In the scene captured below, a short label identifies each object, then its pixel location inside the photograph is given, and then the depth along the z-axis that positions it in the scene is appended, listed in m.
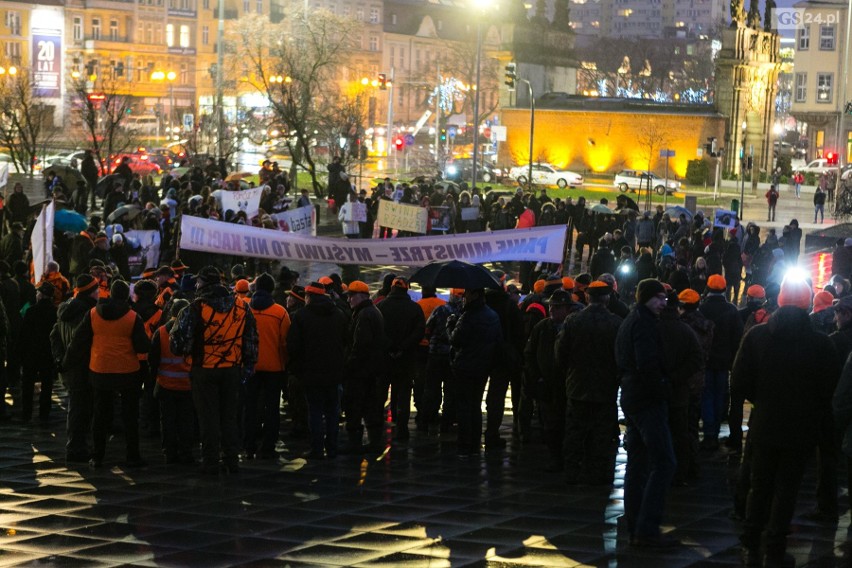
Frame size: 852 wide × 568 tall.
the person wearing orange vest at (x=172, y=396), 12.30
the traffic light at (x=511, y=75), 51.91
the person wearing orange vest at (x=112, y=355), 12.30
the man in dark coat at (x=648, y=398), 9.70
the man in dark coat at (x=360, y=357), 13.23
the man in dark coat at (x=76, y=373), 12.66
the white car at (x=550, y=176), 70.94
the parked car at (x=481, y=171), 67.97
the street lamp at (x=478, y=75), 47.78
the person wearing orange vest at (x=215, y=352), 11.86
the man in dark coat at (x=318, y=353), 12.69
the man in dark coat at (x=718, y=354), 13.90
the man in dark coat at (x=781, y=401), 9.16
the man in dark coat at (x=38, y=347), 14.70
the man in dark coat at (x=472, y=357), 13.05
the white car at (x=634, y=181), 70.62
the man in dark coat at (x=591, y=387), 11.55
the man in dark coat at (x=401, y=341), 13.89
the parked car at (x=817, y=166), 79.75
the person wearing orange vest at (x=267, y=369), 12.82
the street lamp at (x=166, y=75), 76.56
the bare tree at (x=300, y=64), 47.59
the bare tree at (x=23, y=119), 46.66
